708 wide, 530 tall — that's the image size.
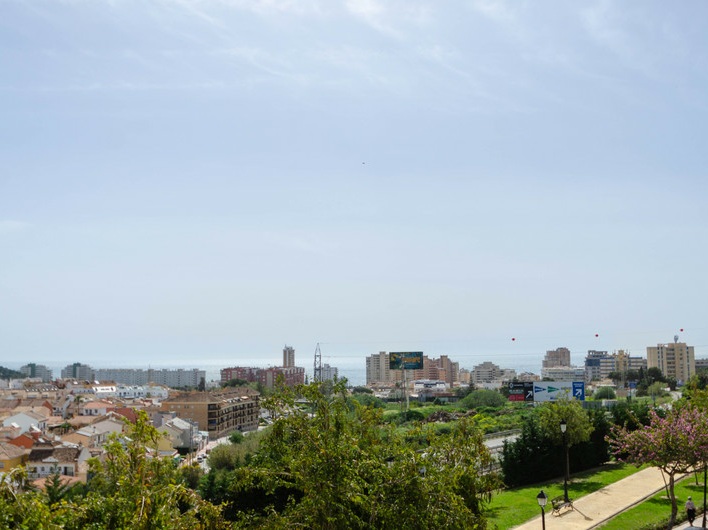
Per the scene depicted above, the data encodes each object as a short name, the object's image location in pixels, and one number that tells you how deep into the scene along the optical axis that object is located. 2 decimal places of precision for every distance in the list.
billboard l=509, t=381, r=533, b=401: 75.12
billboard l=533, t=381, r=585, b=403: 71.25
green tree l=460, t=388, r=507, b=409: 109.79
